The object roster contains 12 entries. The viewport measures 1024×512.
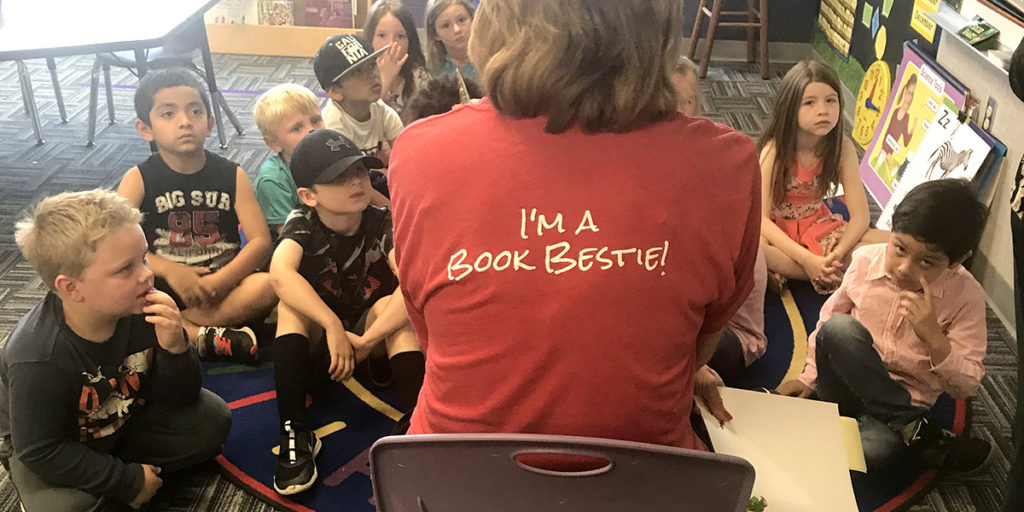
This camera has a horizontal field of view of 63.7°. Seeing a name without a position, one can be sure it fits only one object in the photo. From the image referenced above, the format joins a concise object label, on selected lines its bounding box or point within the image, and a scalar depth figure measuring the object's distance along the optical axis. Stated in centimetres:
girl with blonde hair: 286
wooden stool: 437
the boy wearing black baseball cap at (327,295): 190
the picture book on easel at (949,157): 267
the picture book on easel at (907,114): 300
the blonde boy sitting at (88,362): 154
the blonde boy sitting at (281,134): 235
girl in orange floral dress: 250
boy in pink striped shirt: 176
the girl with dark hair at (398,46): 283
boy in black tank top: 219
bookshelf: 458
